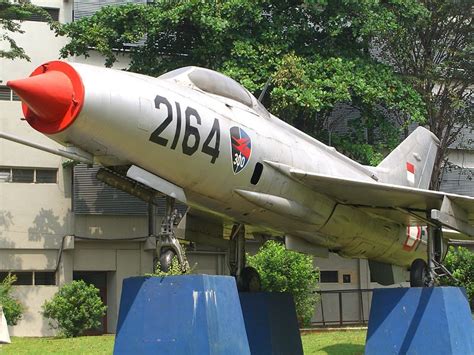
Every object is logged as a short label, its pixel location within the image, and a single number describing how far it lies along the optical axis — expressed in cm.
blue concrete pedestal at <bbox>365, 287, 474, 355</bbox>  1055
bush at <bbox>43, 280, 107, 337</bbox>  2166
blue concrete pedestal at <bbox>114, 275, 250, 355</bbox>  778
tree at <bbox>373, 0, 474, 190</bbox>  2384
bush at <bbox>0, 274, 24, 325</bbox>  2178
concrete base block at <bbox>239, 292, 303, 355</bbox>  1126
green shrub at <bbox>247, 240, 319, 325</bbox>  2100
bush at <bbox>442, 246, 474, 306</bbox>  2227
